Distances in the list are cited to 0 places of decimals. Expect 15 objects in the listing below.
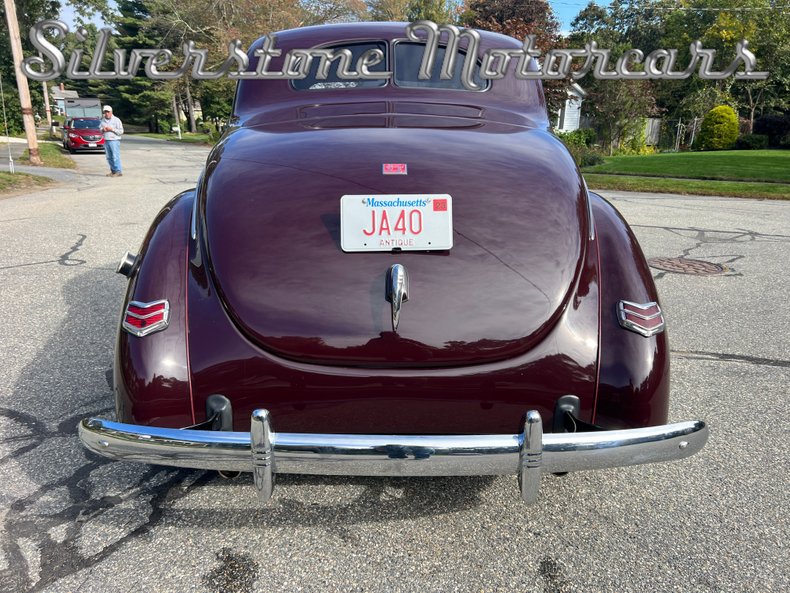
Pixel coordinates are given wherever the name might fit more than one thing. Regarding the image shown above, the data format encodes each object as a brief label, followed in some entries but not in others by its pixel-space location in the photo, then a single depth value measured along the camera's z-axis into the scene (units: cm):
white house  3716
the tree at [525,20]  1917
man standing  1376
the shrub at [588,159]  2034
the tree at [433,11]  4056
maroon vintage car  171
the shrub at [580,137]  2419
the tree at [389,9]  4225
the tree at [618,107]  2691
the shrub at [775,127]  3025
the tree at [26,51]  2319
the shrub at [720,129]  2927
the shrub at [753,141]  2916
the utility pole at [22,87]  1499
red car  2341
